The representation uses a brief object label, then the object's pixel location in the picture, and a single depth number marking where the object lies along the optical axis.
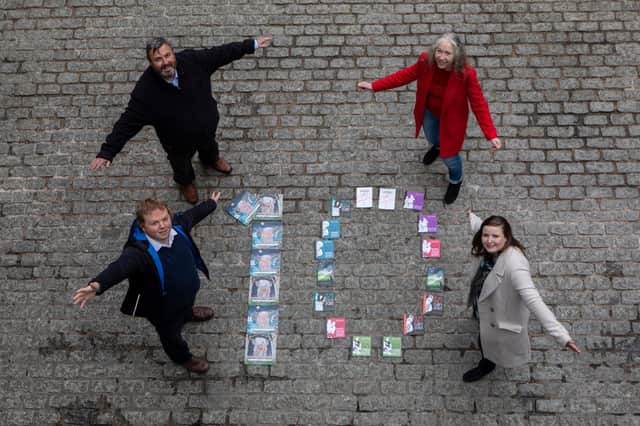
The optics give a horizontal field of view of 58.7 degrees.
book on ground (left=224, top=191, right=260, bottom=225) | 6.01
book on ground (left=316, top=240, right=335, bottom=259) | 5.79
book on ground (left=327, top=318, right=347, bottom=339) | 5.48
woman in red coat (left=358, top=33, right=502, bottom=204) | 4.67
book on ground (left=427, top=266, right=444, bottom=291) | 5.62
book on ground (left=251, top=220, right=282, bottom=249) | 5.88
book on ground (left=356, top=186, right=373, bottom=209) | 6.00
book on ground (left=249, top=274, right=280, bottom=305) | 5.66
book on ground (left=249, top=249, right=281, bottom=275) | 5.77
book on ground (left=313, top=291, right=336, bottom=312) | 5.59
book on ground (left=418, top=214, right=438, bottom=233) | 5.85
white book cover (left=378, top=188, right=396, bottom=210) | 5.98
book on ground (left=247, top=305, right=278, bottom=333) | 5.54
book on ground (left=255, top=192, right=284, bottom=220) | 6.01
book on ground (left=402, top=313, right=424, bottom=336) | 5.45
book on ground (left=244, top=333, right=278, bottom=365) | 5.41
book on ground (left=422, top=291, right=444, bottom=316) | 5.52
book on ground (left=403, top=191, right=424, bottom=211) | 5.97
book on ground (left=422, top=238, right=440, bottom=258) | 5.75
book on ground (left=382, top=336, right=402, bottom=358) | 5.38
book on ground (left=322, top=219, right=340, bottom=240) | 5.88
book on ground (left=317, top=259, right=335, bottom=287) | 5.69
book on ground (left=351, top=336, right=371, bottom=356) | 5.39
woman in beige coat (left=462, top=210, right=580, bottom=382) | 3.97
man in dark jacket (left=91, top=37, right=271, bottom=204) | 4.69
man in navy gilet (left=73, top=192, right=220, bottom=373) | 3.93
